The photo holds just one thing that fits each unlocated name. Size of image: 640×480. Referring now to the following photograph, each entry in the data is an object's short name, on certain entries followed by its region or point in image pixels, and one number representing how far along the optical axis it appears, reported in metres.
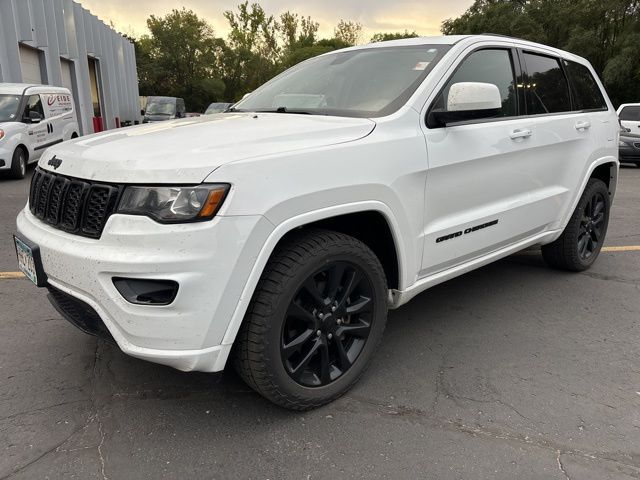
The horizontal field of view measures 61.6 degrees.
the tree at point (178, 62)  52.22
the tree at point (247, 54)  59.34
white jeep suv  2.06
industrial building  16.83
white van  9.82
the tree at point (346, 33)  74.64
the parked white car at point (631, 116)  14.78
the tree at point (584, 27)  25.48
